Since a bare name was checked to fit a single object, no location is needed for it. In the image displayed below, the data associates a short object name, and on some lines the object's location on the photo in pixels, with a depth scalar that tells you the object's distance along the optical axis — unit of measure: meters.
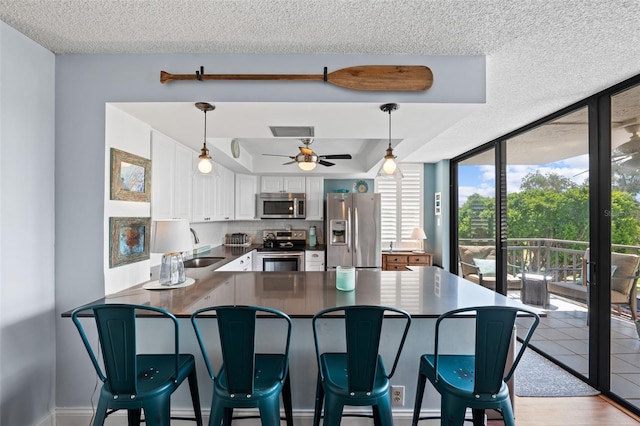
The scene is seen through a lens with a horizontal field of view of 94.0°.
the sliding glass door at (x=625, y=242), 2.15
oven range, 4.53
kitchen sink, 3.40
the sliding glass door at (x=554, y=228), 2.60
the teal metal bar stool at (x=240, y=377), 1.25
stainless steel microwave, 4.88
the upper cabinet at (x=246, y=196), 4.74
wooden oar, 1.83
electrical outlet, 1.87
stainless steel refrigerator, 4.56
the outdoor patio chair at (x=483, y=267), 3.52
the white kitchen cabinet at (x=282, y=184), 4.99
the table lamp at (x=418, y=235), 4.84
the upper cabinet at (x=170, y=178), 2.42
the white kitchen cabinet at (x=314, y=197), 5.02
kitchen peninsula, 1.70
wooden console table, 4.80
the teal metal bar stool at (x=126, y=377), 1.27
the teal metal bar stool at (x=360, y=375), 1.26
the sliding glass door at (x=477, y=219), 3.86
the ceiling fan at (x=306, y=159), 2.86
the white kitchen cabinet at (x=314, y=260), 4.68
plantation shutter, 5.19
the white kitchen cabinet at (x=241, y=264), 3.30
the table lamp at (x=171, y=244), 1.97
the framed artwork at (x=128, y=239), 1.95
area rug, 2.34
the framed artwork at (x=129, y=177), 1.96
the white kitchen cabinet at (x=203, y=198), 3.26
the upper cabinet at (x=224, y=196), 3.92
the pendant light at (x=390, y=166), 1.97
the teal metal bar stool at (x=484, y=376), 1.27
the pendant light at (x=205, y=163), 2.11
